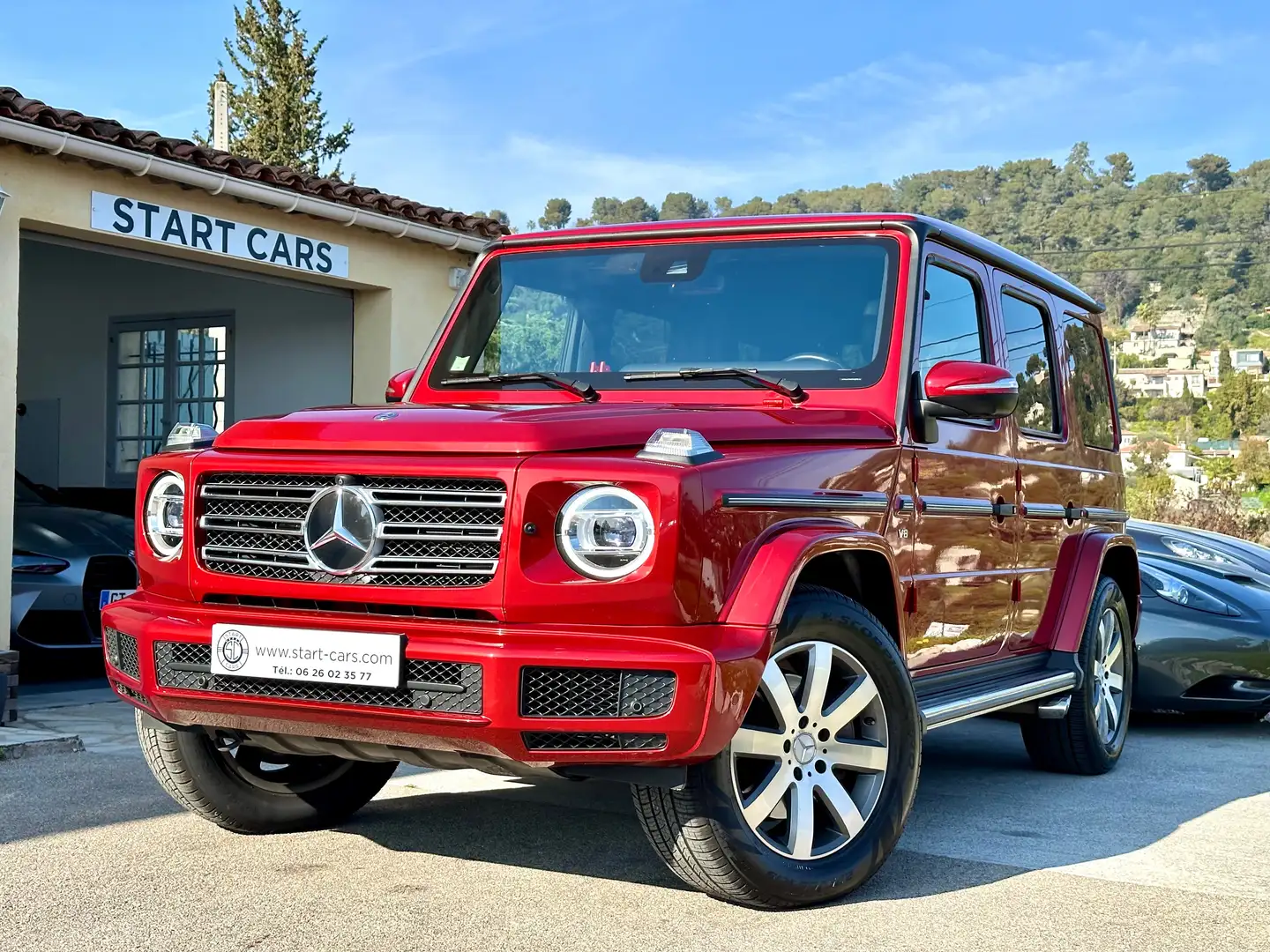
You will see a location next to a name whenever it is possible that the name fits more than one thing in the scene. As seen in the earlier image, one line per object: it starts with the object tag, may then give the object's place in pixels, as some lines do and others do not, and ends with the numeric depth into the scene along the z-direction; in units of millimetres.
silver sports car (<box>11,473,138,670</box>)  8586
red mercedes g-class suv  3482
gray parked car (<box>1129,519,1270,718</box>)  7758
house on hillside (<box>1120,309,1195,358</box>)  135875
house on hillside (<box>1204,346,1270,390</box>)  130625
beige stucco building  8008
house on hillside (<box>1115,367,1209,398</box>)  127562
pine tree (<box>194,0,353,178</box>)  35812
